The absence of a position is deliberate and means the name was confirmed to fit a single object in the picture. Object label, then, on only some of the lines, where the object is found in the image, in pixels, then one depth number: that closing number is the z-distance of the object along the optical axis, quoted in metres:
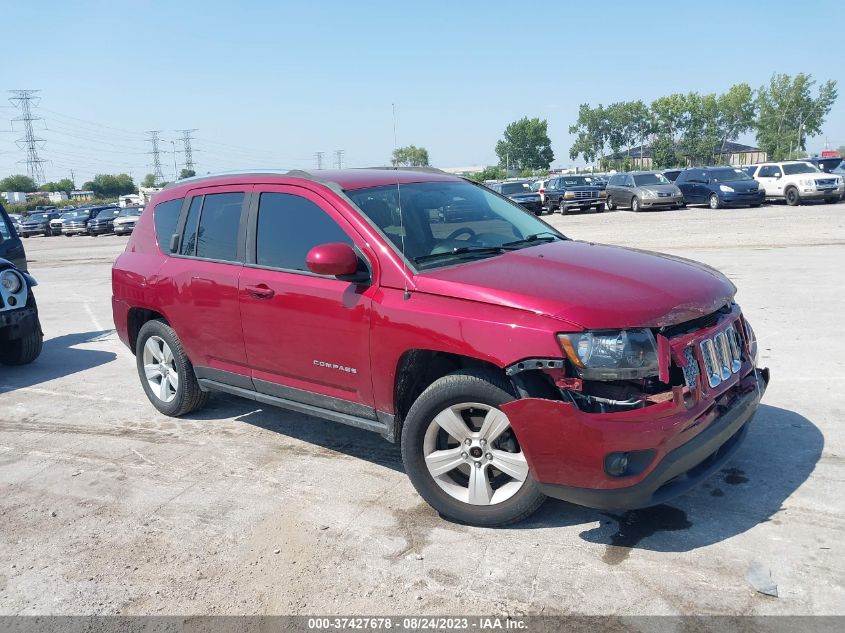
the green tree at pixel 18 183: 130.62
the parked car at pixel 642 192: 28.14
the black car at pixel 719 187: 27.00
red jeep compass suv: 3.22
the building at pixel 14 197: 101.29
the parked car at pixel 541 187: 32.47
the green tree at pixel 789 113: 88.69
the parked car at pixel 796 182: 26.42
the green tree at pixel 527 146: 129.00
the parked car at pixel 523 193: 30.66
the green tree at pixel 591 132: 123.62
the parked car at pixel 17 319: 7.45
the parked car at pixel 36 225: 43.91
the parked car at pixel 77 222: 40.25
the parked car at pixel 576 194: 30.58
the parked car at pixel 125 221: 35.62
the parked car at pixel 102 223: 38.75
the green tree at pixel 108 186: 135.25
